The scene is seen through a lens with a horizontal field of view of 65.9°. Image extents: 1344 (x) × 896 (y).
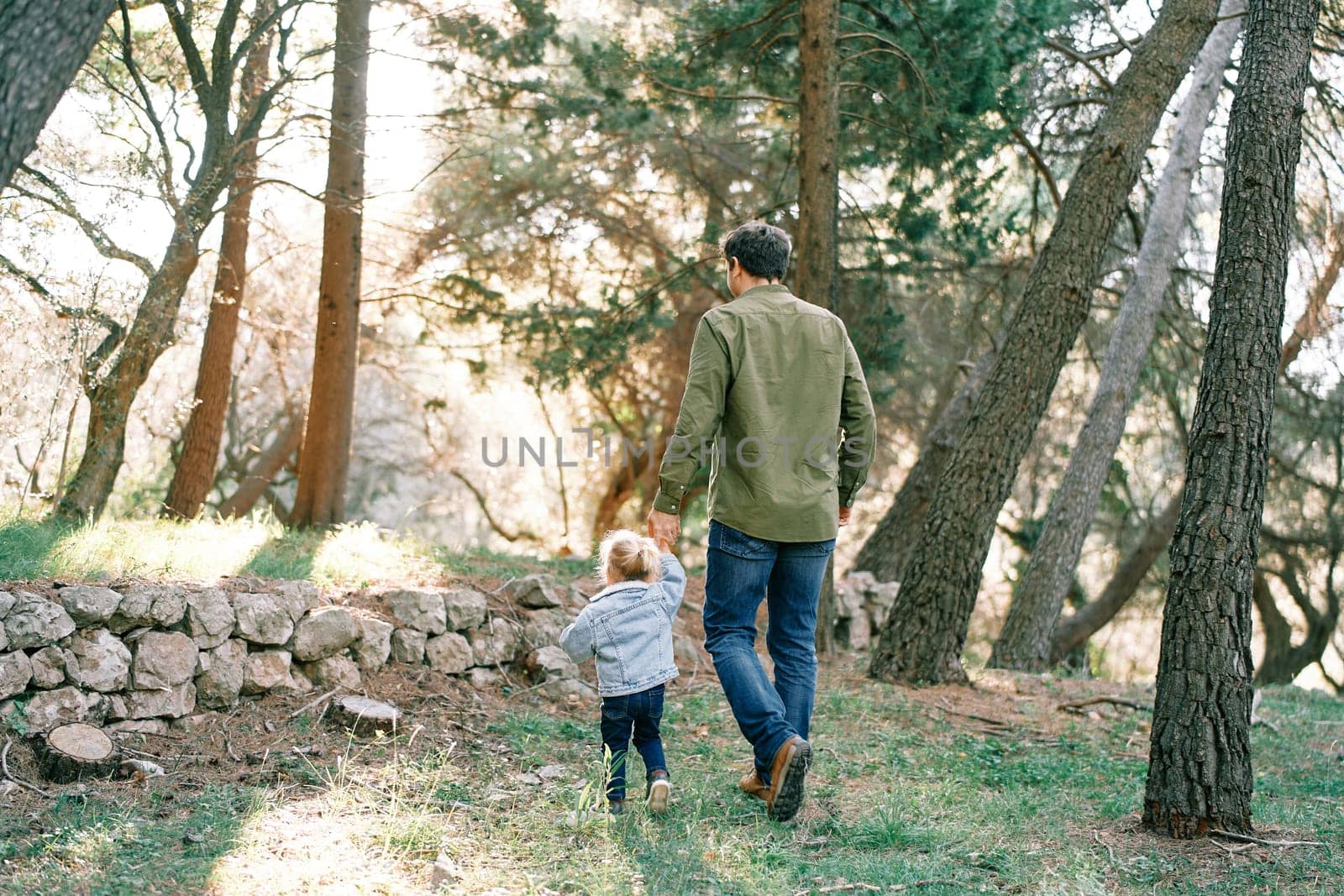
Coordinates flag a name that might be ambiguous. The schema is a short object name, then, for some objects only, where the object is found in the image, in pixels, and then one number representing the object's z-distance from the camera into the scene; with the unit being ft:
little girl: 11.79
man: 11.54
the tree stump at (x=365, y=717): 14.25
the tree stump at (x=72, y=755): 11.77
